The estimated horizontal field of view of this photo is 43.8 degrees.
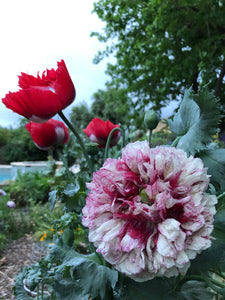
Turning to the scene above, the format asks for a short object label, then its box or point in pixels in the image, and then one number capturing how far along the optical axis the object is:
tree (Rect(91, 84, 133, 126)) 12.15
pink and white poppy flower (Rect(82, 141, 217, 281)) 0.28
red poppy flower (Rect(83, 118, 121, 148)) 0.64
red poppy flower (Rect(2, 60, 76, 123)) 0.42
